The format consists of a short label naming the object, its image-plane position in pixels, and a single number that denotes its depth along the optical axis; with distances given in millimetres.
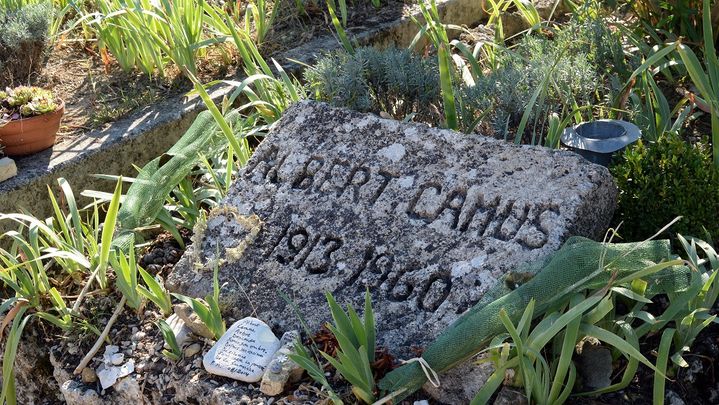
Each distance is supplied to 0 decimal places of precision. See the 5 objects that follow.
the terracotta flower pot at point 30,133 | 3762
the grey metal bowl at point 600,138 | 3090
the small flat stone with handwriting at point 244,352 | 2650
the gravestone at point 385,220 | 2693
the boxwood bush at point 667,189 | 2803
